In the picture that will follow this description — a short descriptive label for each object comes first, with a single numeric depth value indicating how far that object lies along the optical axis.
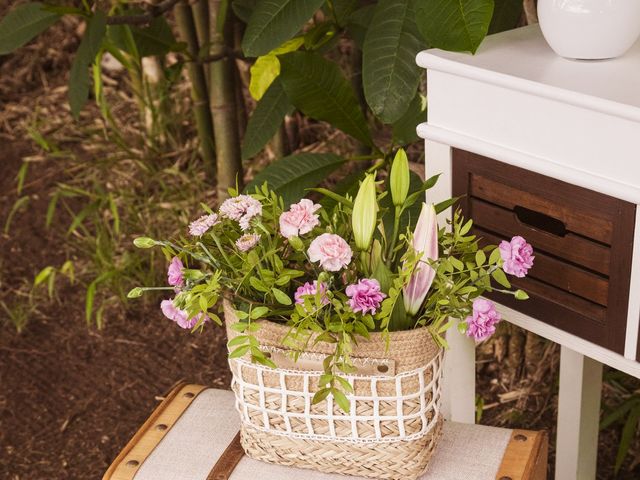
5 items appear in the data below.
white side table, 1.76
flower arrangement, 1.69
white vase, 1.85
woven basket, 1.74
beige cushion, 1.84
